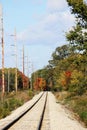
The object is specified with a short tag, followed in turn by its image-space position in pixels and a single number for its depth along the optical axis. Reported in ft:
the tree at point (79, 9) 150.82
